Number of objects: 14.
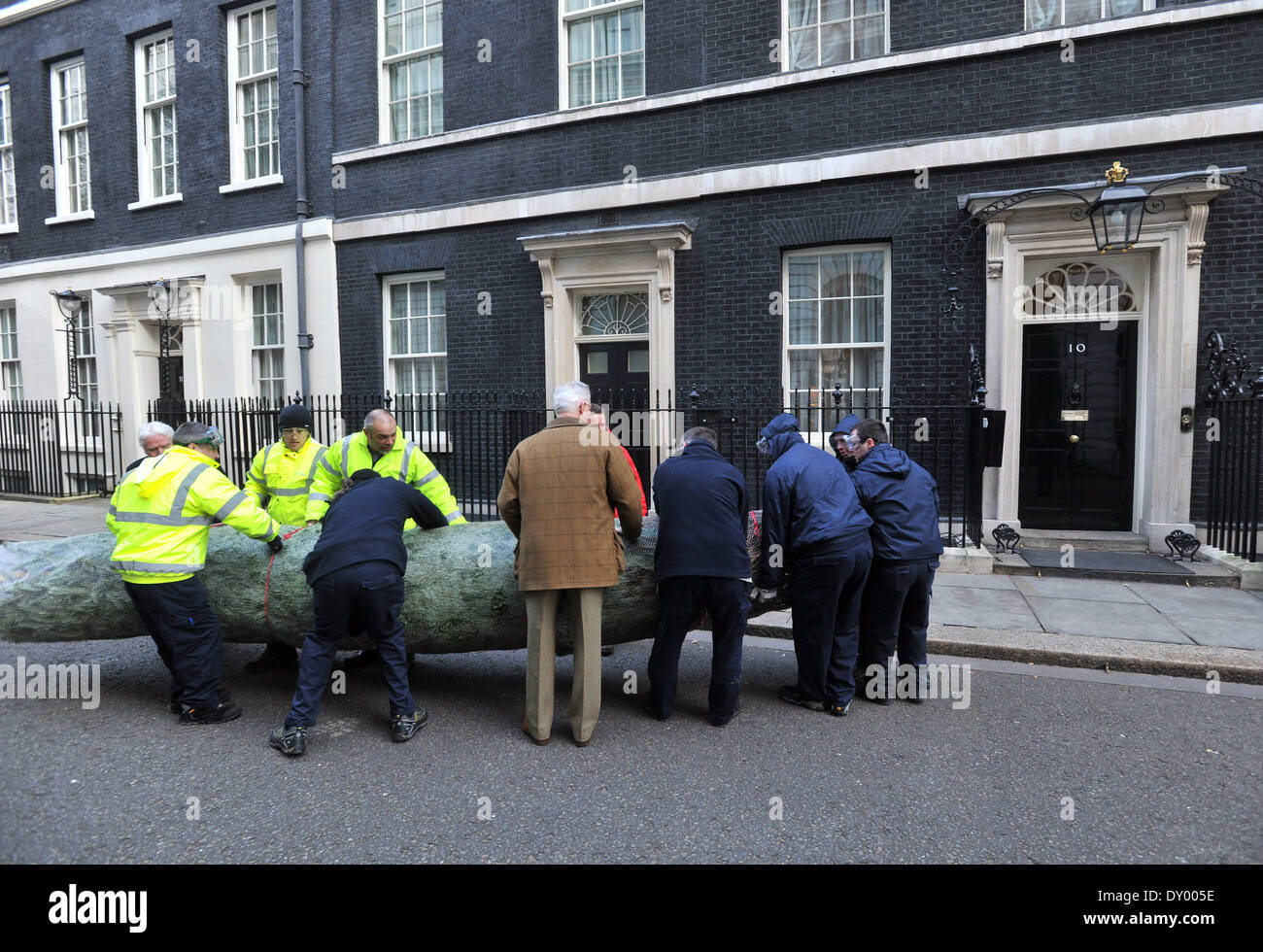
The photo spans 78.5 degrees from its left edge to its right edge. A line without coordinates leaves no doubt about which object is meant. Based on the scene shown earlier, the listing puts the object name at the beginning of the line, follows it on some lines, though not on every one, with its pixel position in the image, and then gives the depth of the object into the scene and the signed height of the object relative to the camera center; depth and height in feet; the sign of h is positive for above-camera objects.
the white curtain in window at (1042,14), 26.61 +13.45
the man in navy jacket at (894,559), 14.78 -2.90
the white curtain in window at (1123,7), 25.98 +13.33
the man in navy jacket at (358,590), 12.85 -2.96
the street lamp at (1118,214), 22.86 +5.83
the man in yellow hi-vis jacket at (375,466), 17.02 -1.22
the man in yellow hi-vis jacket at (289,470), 17.89 -1.35
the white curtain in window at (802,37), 29.58 +14.18
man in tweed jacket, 13.20 -2.16
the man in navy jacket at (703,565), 13.62 -2.76
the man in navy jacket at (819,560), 14.26 -2.84
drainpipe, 37.86 +10.95
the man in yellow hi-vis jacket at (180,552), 13.60 -2.45
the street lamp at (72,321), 44.33 +5.47
